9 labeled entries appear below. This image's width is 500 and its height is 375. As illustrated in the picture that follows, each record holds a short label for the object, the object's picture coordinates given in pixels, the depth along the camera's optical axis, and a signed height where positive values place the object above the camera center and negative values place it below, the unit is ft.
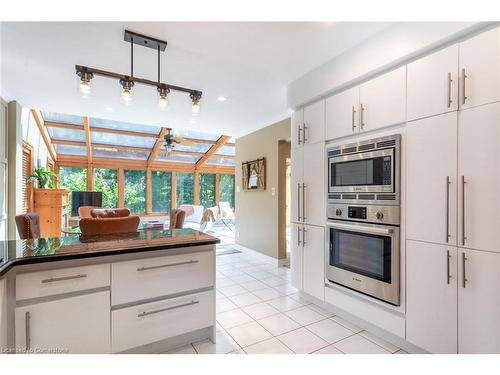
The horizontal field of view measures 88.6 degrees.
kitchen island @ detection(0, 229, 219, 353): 4.52 -2.15
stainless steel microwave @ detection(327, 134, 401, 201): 6.47 +0.55
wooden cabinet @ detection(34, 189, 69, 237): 14.98 -1.31
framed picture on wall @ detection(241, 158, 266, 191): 15.47 +0.83
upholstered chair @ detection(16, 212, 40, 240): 8.34 -1.27
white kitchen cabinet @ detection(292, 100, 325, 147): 8.52 +2.22
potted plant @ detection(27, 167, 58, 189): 14.50 +0.52
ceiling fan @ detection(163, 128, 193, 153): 16.89 +3.10
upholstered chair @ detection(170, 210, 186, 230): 11.89 -1.49
